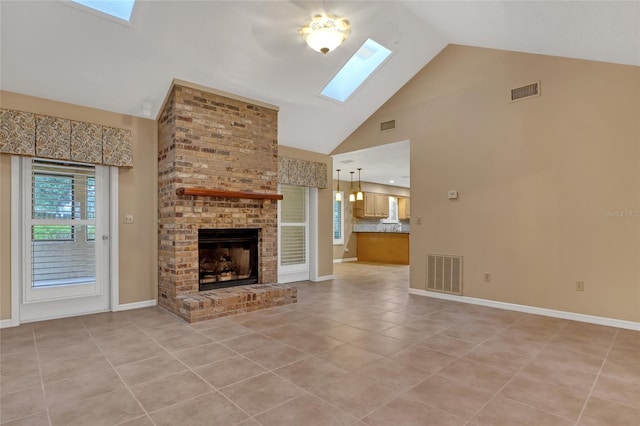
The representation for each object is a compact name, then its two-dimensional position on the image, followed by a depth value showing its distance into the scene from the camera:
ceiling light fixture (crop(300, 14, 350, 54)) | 3.44
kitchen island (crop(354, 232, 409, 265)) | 10.05
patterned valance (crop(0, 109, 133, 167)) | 3.79
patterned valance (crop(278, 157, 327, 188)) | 6.35
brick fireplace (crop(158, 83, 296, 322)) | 4.39
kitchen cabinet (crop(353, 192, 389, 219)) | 10.87
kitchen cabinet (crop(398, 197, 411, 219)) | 12.67
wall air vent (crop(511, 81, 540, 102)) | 4.47
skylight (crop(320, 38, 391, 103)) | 5.04
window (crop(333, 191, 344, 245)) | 10.56
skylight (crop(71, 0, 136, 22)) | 3.35
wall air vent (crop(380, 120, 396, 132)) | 6.00
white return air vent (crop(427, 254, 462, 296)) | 5.20
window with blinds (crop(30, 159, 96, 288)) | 4.08
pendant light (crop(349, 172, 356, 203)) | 10.02
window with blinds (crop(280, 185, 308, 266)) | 6.74
